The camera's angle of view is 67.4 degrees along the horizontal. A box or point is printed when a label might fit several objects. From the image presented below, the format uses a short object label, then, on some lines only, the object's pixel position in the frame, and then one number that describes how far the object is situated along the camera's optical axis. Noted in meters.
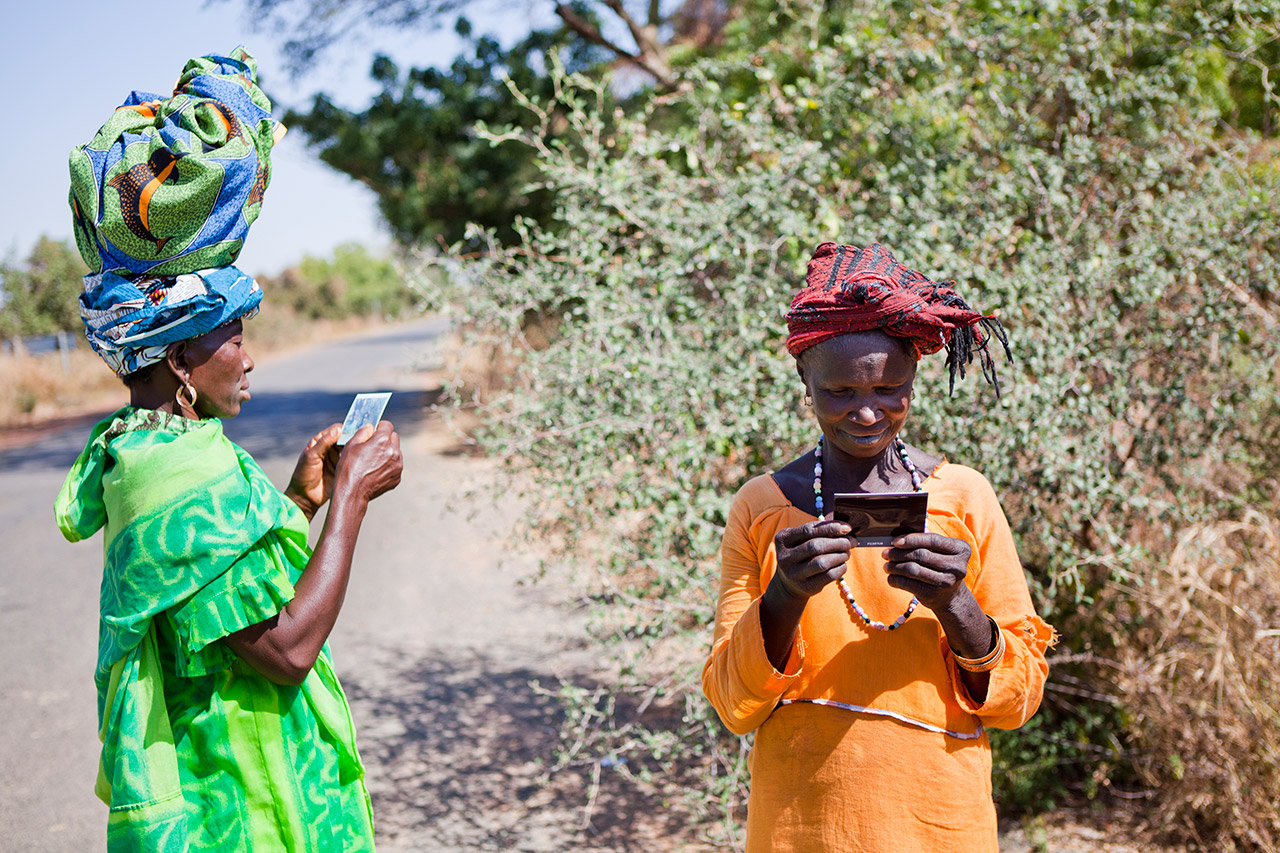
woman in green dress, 1.70
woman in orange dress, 1.62
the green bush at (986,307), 3.25
